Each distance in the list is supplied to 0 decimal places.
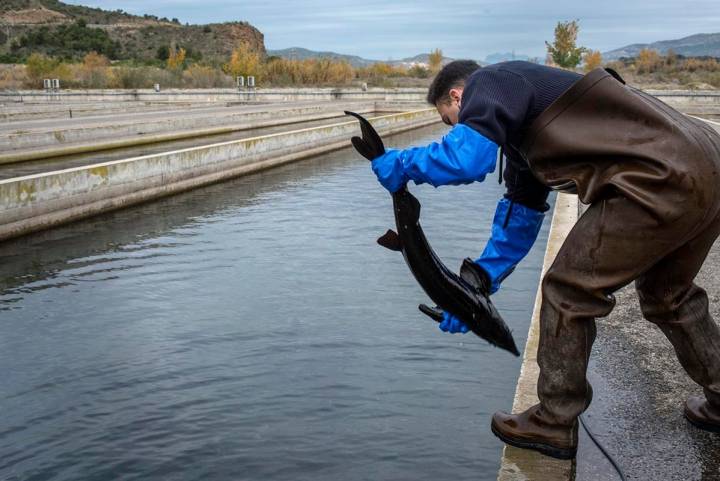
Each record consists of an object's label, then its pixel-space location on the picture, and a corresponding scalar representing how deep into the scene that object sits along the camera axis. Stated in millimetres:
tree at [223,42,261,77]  63812
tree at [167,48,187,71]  67500
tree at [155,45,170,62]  90000
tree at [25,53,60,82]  53031
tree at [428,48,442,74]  88188
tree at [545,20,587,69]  77688
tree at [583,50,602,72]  76125
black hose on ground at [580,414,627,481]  3431
